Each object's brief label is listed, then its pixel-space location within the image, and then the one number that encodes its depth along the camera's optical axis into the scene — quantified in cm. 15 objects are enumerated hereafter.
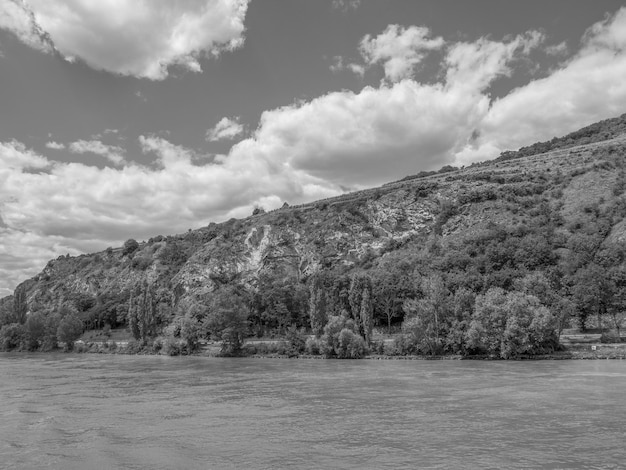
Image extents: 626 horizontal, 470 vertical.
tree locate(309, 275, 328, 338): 8138
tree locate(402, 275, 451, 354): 6738
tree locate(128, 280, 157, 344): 9788
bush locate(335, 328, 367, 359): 6981
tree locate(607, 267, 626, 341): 7056
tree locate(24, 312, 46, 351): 10631
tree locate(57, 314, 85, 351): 10269
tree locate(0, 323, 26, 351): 10888
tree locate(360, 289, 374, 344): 7706
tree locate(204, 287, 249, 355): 8094
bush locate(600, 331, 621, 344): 6172
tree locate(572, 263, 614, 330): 6888
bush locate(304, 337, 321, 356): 7425
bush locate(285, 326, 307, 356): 7656
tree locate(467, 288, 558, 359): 5941
